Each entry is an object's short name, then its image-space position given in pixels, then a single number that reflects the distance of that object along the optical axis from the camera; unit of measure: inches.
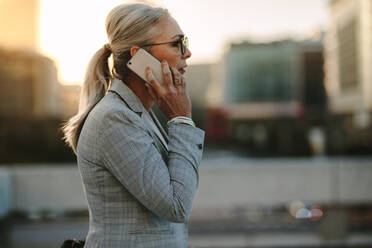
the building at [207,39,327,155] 2886.3
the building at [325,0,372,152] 660.7
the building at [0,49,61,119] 1508.4
